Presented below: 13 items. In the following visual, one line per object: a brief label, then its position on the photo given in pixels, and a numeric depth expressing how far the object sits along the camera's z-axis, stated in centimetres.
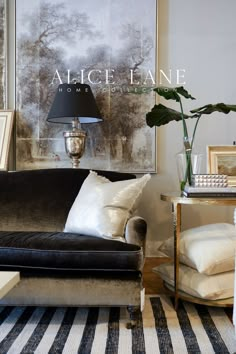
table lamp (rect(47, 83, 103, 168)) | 266
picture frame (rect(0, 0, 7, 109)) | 307
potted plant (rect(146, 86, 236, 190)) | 231
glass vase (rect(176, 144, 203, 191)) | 234
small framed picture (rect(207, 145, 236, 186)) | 285
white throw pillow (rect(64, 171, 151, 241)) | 196
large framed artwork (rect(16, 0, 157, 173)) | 303
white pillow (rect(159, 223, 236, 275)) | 196
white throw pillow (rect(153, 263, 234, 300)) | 197
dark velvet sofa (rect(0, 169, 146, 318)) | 177
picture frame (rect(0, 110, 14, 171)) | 295
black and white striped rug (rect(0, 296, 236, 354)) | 159
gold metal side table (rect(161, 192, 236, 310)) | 198
